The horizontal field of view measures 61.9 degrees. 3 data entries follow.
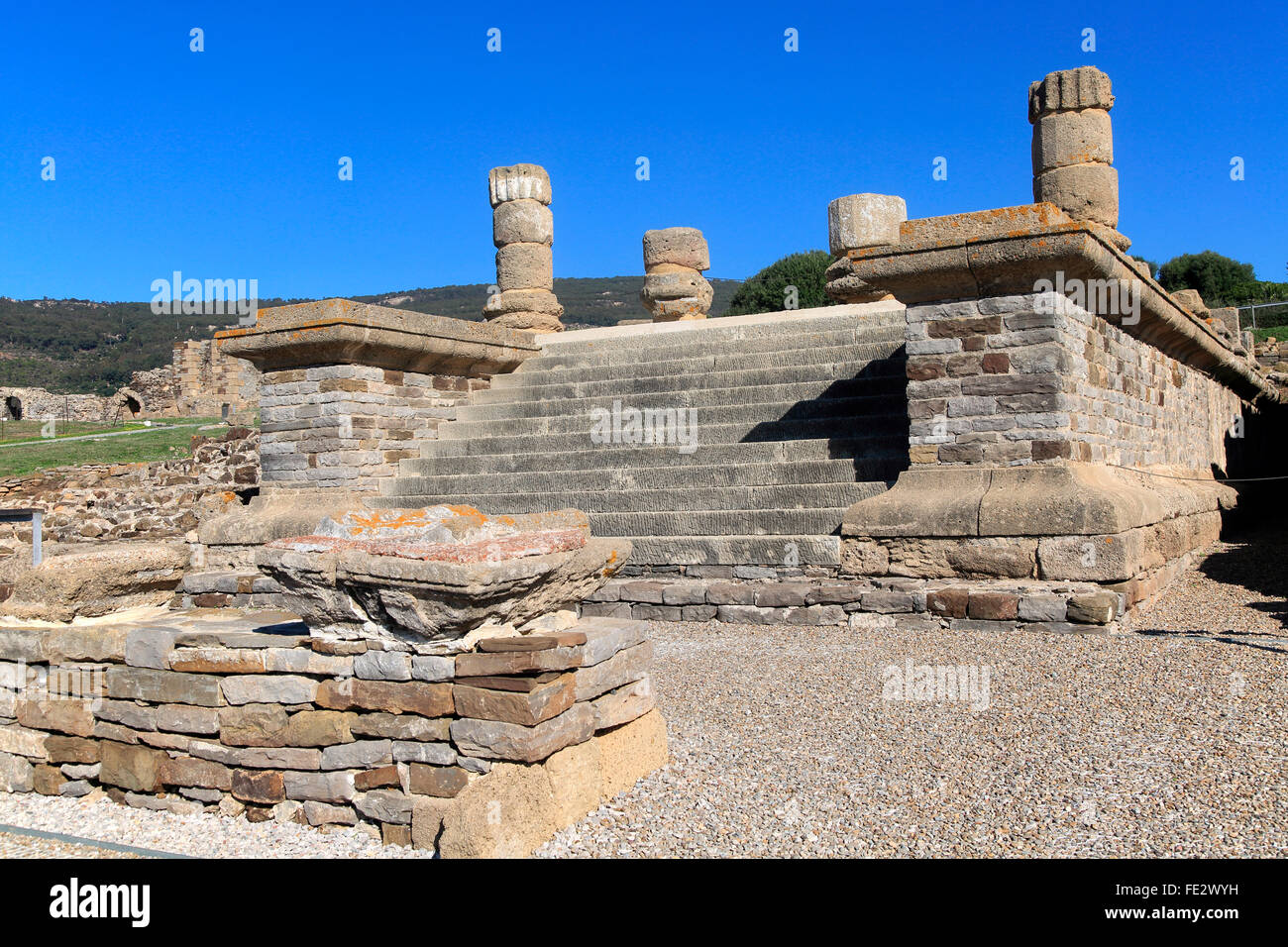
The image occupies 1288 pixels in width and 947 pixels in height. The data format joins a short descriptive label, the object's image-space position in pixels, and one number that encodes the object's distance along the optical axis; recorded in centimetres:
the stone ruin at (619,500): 360
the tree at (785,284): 3431
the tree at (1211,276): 3938
